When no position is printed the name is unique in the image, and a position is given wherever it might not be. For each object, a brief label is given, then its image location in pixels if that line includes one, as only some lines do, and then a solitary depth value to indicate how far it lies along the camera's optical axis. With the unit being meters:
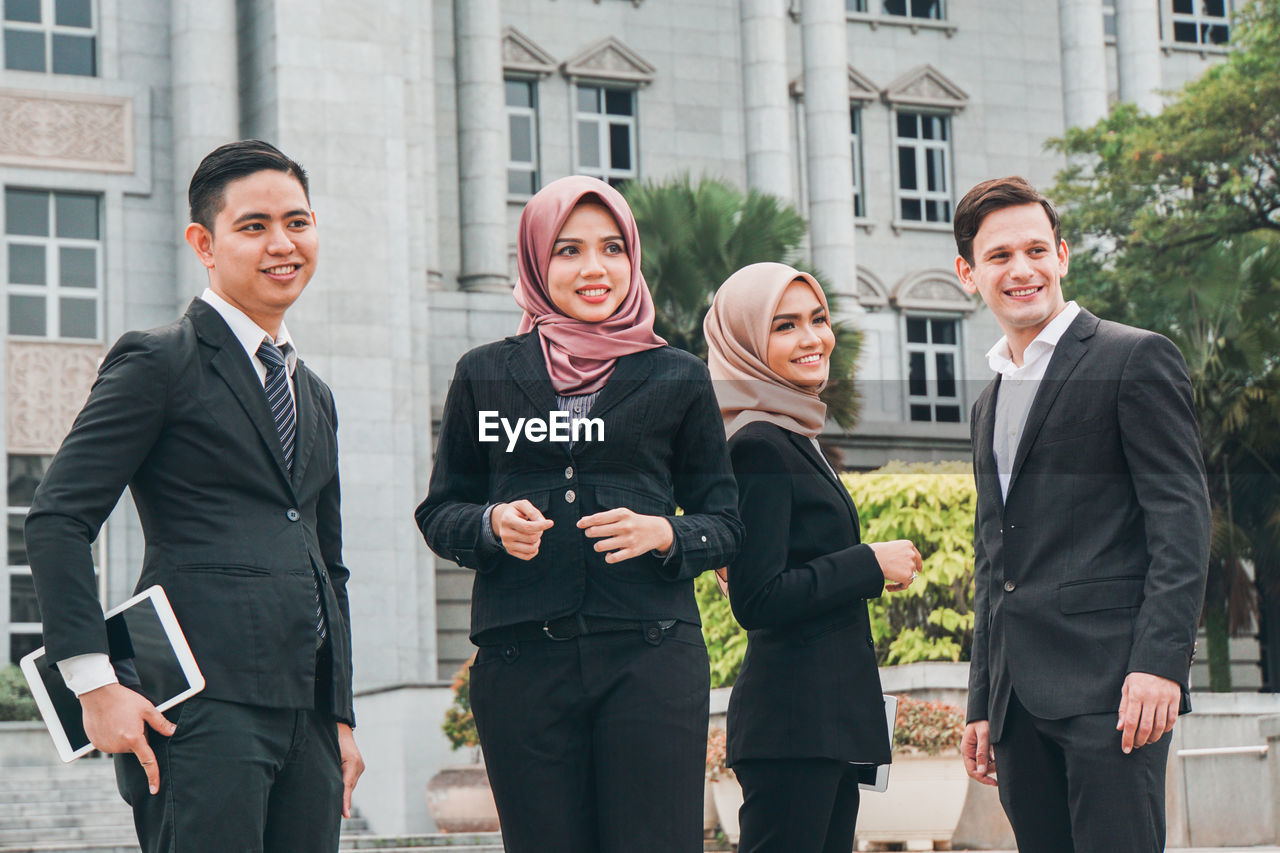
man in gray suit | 4.35
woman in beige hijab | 4.65
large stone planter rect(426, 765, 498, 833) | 17.41
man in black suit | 3.77
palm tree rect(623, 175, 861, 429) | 21.50
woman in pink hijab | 3.93
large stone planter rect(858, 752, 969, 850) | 10.81
